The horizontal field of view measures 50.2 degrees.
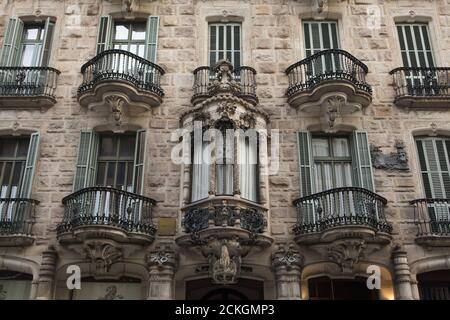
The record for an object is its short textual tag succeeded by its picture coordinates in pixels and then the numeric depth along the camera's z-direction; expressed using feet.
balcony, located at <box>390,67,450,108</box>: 43.91
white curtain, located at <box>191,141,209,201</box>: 39.42
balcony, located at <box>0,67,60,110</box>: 44.14
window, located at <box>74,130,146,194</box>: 41.55
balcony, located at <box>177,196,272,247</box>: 36.17
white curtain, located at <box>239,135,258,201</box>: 39.70
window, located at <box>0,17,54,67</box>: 47.47
